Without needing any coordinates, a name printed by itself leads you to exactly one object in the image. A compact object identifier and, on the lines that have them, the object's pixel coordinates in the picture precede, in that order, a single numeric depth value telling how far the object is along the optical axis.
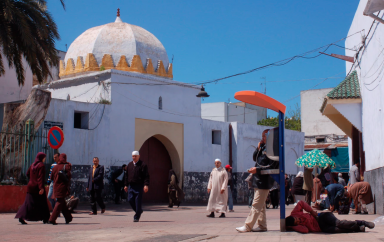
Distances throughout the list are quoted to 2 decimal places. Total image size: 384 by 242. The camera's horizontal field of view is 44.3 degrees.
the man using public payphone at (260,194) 7.66
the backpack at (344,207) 13.52
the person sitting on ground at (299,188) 16.06
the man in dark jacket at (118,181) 18.55
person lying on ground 7.50
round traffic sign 13.06
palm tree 14.16
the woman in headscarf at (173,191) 17.91
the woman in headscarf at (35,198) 9.76
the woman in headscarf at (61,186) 9.69
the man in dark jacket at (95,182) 12.70
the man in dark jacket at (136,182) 10.70
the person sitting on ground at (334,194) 13.84
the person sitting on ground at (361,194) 12.86
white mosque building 18.34
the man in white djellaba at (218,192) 12.55
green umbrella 16.73
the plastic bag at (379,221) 9.50
